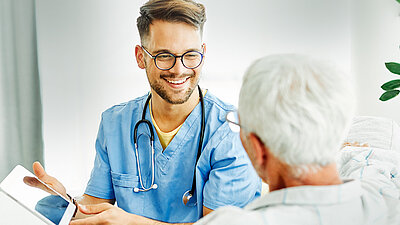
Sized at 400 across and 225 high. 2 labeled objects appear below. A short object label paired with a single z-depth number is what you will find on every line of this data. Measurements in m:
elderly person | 0.74
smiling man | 1.41
